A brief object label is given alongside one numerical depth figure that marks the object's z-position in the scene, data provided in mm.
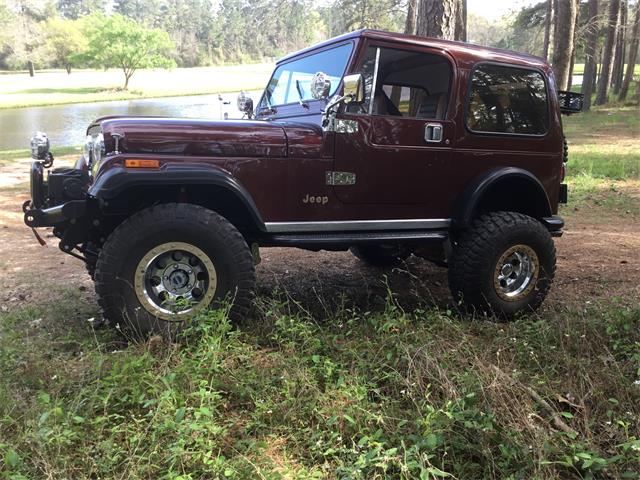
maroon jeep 3576
